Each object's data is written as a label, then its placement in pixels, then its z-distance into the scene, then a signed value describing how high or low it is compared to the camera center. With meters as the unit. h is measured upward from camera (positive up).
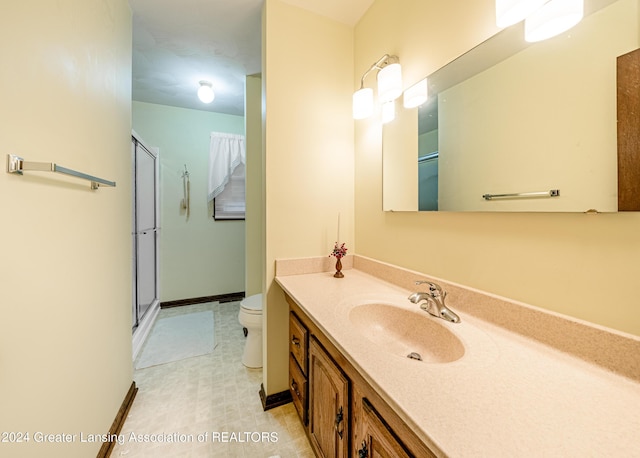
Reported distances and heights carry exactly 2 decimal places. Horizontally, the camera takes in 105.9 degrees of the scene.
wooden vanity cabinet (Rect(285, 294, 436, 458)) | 0.59 -0.57
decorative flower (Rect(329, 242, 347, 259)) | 1.49 -0.14
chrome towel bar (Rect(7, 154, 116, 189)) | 0.67 +0.19
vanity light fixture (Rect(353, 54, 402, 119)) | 1.23 +0.77
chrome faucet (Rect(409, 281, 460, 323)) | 0.90 -0.28
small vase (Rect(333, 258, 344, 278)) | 1.45 -0.24
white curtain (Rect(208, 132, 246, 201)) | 3.13 +0.95
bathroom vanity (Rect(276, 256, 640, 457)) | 0.43 -0.36
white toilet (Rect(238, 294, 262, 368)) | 1.81 -0.79
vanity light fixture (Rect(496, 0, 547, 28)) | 0.71 +0.67
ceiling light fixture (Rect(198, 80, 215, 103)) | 2.42 +1.38
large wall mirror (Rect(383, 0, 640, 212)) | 0.62 +0.36
